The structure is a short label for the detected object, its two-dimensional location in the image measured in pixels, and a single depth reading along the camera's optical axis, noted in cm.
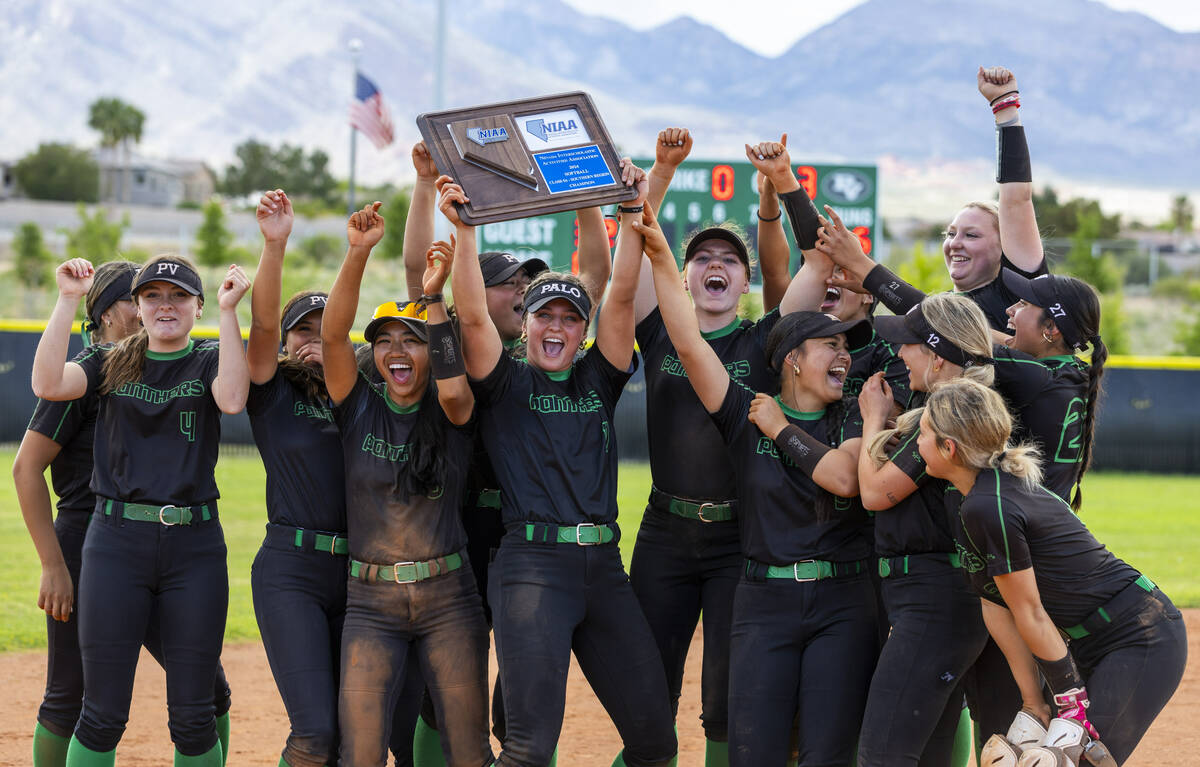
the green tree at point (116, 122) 9100
